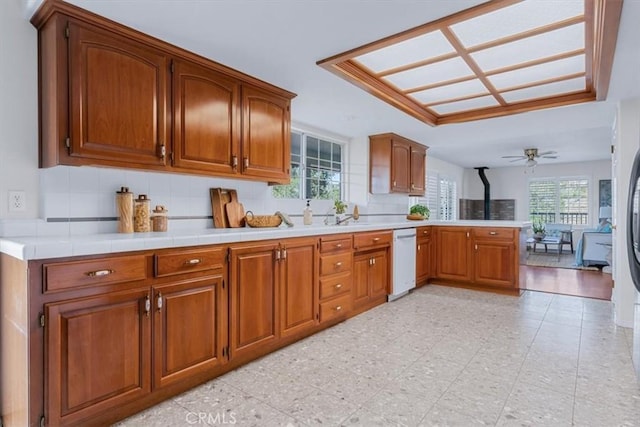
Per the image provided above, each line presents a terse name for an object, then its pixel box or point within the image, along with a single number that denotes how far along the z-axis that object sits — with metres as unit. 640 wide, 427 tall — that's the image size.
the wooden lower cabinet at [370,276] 3.44
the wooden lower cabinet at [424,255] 4.61
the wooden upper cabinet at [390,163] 4.65
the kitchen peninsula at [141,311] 1.47
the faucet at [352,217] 3.95
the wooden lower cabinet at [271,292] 2.24
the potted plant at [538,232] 7.94
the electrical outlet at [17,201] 1.86
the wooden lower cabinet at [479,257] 4.33
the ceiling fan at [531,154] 6.11
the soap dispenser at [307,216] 3.58
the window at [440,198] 6.84
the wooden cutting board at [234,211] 2.89
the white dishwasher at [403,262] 4.03
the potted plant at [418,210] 5.40
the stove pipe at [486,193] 8.99
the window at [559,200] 8.23
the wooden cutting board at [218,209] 2.82
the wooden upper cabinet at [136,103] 1.81
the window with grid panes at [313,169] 3.91
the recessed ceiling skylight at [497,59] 2.00
